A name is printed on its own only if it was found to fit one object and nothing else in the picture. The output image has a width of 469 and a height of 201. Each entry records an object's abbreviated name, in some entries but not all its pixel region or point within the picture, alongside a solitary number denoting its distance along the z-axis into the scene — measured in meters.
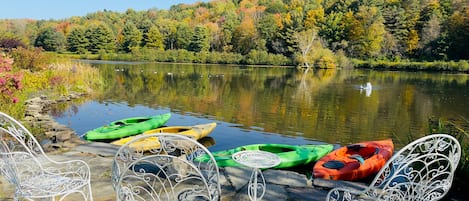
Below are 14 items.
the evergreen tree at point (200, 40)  53.94
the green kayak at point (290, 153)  5.96
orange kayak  5.45
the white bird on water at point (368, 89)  18.42
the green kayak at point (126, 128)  7.72
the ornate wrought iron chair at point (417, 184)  2.31
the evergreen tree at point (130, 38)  55.97
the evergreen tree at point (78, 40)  55.84
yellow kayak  8.05
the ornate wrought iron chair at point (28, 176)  2.37
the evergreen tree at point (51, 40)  56.84
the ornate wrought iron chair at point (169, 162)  2.13
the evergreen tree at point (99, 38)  55.84
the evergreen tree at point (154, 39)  55.62
